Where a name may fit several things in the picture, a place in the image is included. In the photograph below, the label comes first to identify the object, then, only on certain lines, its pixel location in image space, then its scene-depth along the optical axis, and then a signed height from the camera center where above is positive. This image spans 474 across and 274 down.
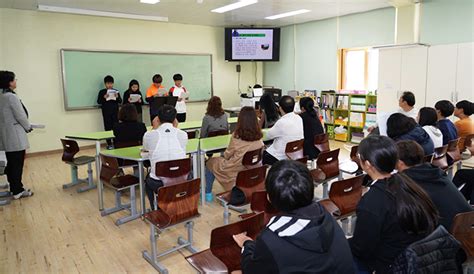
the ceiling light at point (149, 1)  6.38 +1.52
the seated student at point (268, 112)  5.38 -0.38
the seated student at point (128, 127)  4.50 -0.47
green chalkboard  7.46 +0.40
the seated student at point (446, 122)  4.28 -0.45
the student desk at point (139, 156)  3.73 -0.69
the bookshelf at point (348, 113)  7.63 -0.60
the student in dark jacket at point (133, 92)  7.78 -0.07
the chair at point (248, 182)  3.20 -0.84
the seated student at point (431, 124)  3.89 -0.43
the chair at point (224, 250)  1.90 -0.87
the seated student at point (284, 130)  4.19 -0.50
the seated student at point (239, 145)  3.84 -0.61
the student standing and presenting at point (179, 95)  7.45 -0.14
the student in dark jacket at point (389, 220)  1.58 -0.59
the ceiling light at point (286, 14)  7.55 +1.55
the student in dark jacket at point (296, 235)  1.31 -0.54
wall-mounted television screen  9.15 +1.11
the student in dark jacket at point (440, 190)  1.97 -0.58
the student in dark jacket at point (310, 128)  4.61 -0.53
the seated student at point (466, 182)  3.69 -1.00
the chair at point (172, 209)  2.74 -0.95
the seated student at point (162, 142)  3.55 -0.53
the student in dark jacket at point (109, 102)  7.52 -0.27
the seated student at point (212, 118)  5.00 -0.42
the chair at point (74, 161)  4.81 -0.95
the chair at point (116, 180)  3.75 -0.97
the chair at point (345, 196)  2.72 -0.84
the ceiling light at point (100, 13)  6.65 +1.50
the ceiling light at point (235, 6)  6.59 +1.54
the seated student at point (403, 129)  3.23 -0.40
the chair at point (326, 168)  3.79 -0.87
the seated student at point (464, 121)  4.69 -0.48
